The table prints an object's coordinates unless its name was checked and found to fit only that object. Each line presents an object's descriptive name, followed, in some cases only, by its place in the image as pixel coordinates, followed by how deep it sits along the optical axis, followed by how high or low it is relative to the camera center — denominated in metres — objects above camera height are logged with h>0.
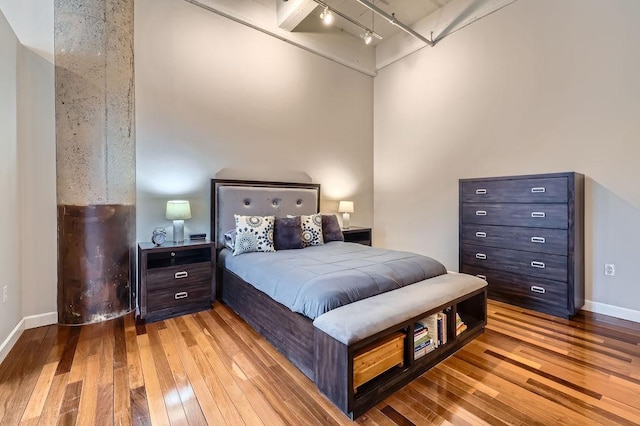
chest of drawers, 2.58 -0.29
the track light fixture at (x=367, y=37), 3.64 +2.20
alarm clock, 2.76 -0.27
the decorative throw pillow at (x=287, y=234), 3.10 -0.27
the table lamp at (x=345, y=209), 4.38 +0.00
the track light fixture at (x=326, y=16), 3.12 +2.13
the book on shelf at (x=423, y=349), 1.82 -0.91
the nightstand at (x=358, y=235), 4.16 -0.39
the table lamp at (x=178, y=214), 2.86 -0.04
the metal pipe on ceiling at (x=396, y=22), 3.23 +2.31
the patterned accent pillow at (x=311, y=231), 3.34 -0.26
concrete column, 2.53 +0.50
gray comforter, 1.79 -0.48
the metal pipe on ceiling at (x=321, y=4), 3.11 +2.25
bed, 1.48 -0.74
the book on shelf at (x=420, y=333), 1.85 -0.82
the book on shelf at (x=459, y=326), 2.16 -0.90
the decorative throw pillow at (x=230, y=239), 3.09 -0.33
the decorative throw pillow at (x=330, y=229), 3.63 -0.25
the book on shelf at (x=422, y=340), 1.84 -0.86
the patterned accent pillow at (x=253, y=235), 2.92 -0.26
